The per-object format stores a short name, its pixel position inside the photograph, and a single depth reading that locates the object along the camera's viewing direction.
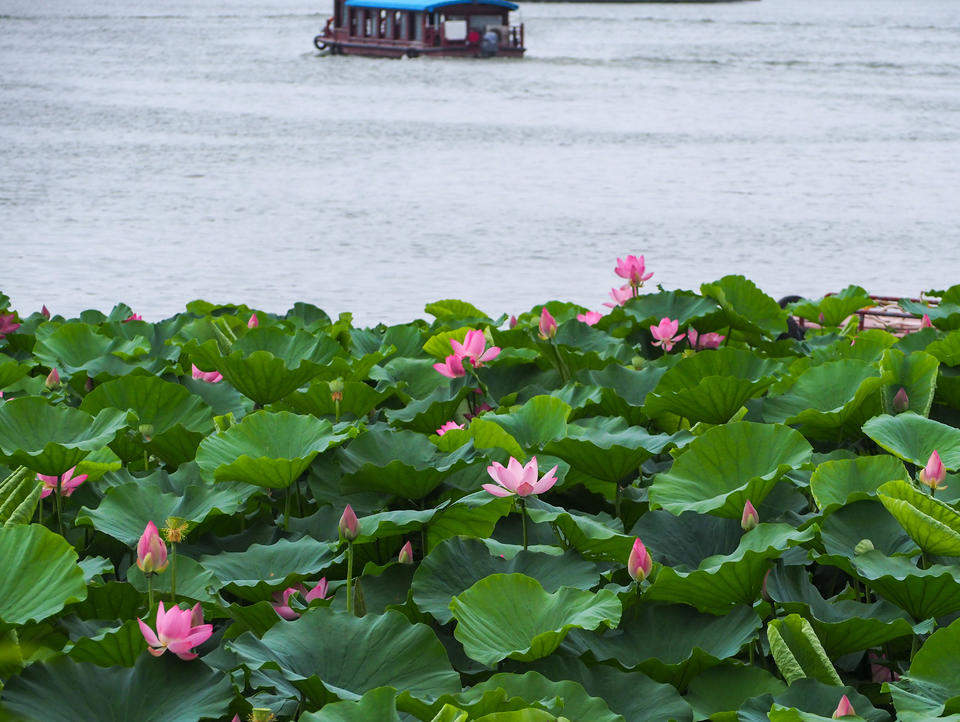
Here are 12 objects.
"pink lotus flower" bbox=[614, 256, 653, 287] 18.90
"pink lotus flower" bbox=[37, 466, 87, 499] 15.87
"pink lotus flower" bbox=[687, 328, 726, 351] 18.19
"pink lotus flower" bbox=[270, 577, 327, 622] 15.26
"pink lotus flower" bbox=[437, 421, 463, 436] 16.24
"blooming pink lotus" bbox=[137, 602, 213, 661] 14.83
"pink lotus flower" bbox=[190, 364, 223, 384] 17.20
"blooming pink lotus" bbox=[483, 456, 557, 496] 15.39
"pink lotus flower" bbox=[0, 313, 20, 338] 19.65
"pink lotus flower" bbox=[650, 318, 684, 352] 17.45
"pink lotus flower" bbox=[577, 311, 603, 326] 19.59
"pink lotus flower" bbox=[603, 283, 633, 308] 19.13
